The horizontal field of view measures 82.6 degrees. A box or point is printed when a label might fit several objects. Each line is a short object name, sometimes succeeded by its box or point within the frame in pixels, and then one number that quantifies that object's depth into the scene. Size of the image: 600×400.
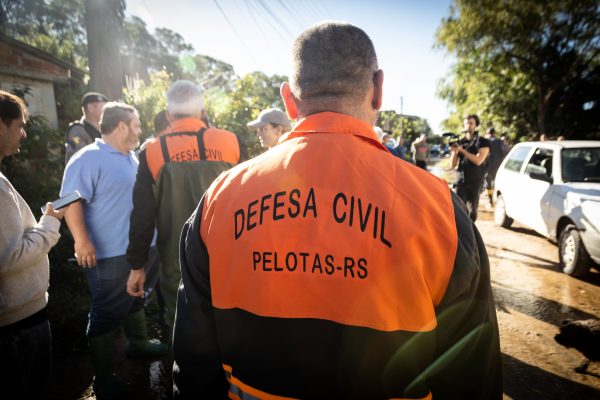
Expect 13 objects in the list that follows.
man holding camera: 5.77
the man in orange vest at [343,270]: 0.87
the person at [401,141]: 11.28
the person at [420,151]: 11.58
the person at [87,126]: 4.18
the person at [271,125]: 3.93
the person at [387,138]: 8.96
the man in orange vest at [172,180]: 2.33
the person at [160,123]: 4.14
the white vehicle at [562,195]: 4.59
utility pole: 20.43
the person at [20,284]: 1.65
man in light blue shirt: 2.46
